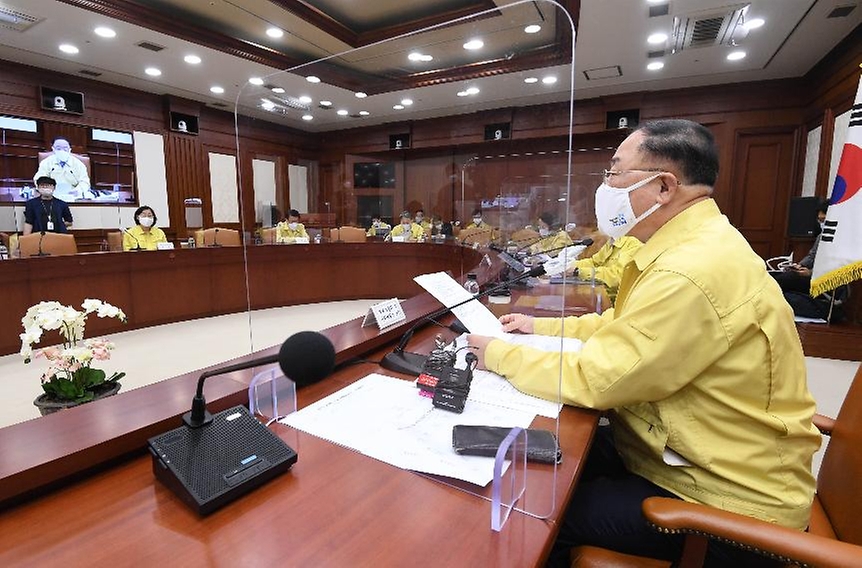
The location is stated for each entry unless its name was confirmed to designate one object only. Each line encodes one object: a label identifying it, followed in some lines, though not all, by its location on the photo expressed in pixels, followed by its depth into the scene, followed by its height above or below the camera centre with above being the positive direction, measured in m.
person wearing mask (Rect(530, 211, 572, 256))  2.99 -0.07
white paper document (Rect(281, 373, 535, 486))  0.76 -0.40
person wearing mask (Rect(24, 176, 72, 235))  5.16 +0.16
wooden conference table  0.57 -0.41
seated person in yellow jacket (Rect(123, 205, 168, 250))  4.98 -0.06
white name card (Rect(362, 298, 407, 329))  1.46 -0.29
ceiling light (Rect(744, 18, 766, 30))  4.22 +1.94
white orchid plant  1.87 -0.54
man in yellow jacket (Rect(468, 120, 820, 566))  0.83 -0.31
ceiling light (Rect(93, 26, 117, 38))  4.40 +1.92
